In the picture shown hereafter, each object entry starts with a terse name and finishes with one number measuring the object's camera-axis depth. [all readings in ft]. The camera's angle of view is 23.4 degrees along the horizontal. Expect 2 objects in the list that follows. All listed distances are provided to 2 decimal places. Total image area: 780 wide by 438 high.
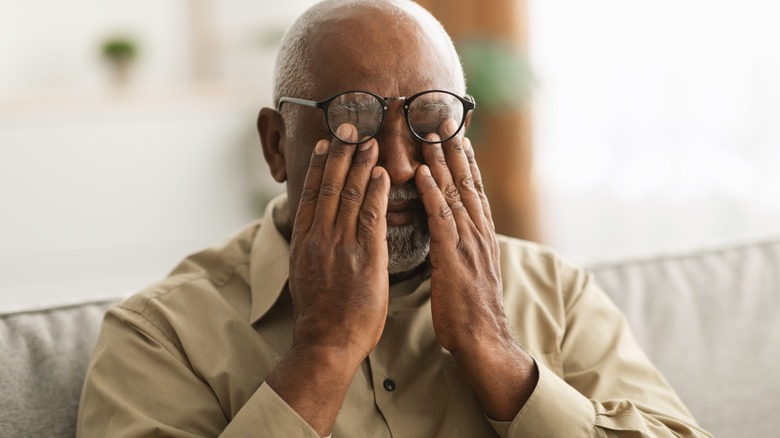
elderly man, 5.12
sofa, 5.32
